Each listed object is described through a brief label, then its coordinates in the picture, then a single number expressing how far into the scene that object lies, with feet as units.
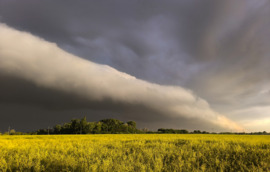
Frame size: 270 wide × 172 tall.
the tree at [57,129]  400.49
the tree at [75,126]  382.12
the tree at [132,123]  532.64
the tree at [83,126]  374.92
